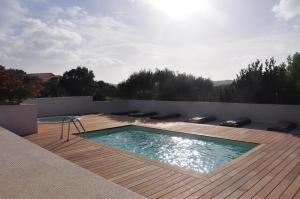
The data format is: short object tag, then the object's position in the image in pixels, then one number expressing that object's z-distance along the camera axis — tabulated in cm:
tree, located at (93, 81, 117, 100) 1647
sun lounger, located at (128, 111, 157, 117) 1180
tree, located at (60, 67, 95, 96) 2194
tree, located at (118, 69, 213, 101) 1370
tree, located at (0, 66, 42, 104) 713
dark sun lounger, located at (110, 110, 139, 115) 1284
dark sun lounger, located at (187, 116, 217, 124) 957
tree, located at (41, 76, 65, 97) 1666
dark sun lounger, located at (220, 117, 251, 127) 857
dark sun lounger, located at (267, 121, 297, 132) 749
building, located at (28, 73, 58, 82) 2992
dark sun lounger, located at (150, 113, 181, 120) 1080
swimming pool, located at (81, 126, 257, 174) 569
